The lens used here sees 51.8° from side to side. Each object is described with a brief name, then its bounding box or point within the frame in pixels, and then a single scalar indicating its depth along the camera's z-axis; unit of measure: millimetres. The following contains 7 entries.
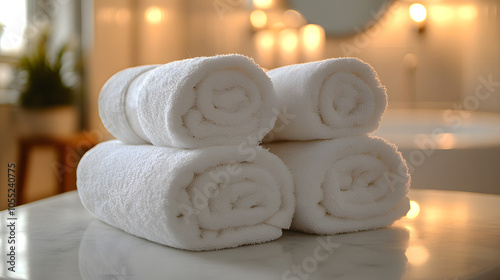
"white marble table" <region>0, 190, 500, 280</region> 422
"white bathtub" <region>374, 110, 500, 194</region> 1054
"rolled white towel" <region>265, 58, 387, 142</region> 553
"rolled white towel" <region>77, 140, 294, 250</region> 484
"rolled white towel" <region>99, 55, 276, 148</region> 492
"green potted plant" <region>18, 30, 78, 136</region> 1976
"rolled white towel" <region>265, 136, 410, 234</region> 553
